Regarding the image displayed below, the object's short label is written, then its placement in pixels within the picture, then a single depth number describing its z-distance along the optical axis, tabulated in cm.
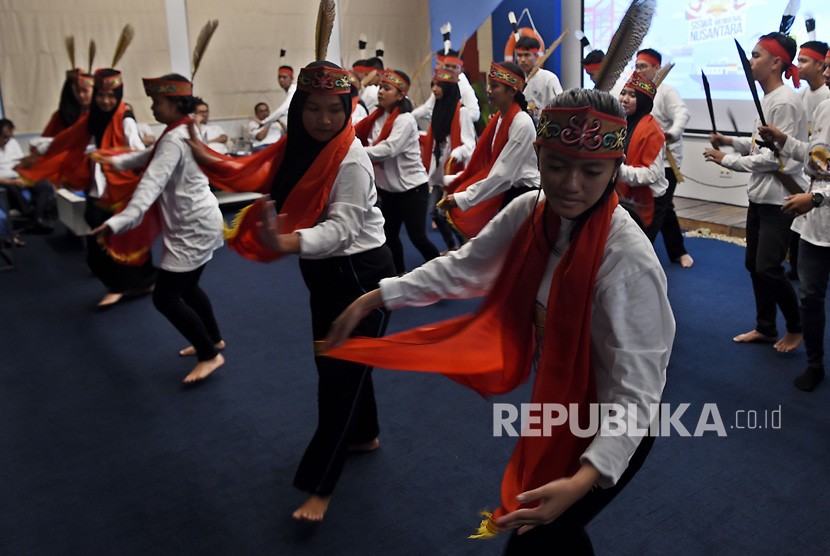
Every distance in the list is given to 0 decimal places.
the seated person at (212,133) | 738
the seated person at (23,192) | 683
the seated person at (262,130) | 810
